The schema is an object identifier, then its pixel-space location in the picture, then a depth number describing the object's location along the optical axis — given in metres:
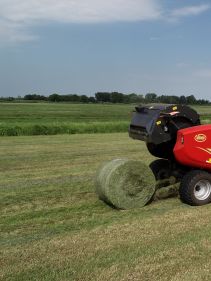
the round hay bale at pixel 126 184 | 7.62
